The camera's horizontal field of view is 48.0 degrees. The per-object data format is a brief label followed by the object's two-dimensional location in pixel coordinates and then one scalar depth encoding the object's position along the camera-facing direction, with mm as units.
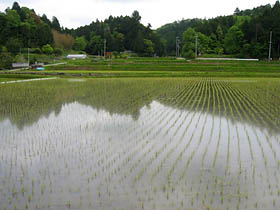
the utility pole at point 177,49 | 92812
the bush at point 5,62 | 49341
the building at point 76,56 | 75644
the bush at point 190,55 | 63341
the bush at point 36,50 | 77875
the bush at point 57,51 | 81000
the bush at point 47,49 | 79250
